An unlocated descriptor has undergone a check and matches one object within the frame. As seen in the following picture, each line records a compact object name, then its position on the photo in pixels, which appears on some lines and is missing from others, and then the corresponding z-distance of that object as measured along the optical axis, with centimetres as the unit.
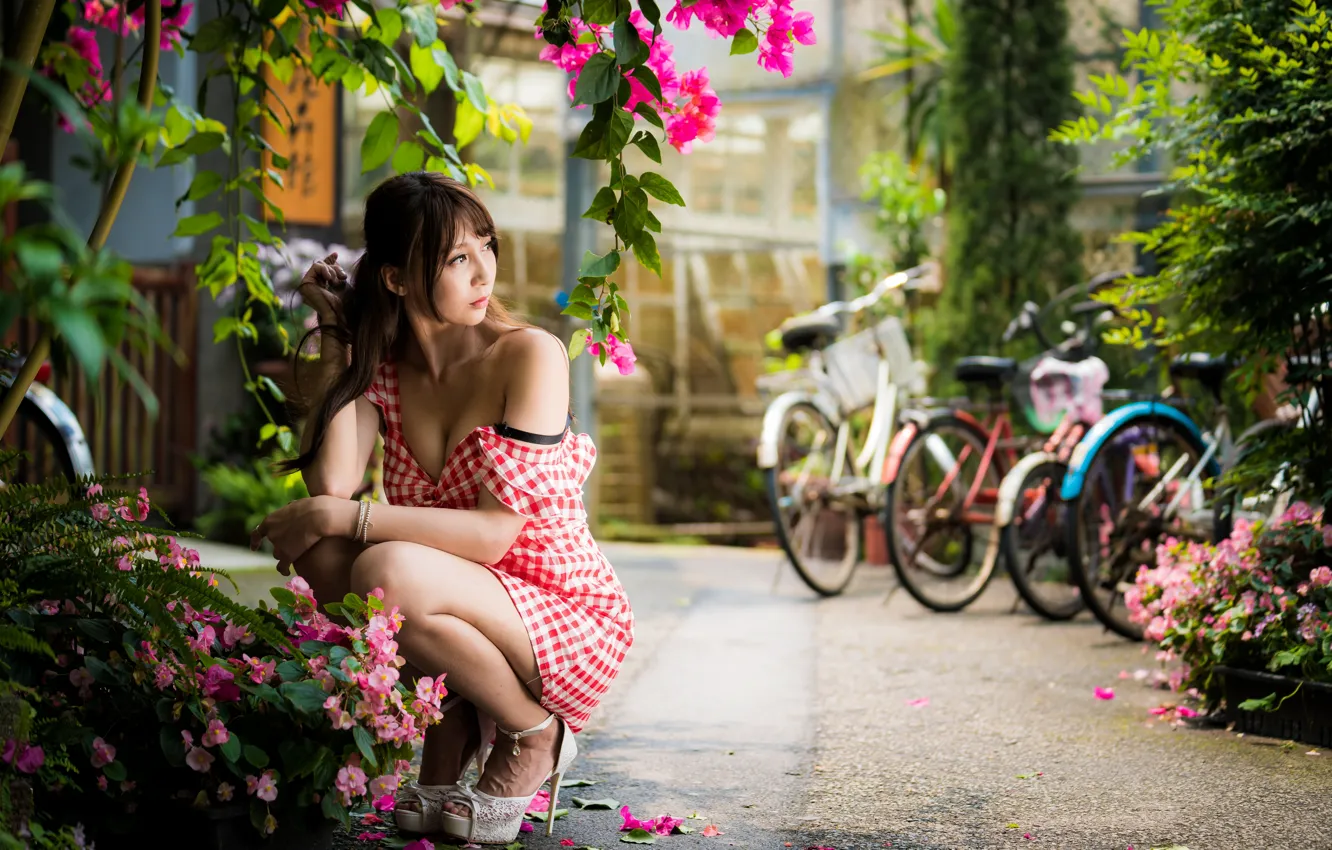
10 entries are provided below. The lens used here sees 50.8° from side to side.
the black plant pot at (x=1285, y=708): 329
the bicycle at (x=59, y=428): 427
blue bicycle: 486
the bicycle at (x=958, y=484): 564
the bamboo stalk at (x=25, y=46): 210
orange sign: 793
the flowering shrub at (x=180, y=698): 199
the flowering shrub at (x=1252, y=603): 335
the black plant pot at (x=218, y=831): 202
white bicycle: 611
